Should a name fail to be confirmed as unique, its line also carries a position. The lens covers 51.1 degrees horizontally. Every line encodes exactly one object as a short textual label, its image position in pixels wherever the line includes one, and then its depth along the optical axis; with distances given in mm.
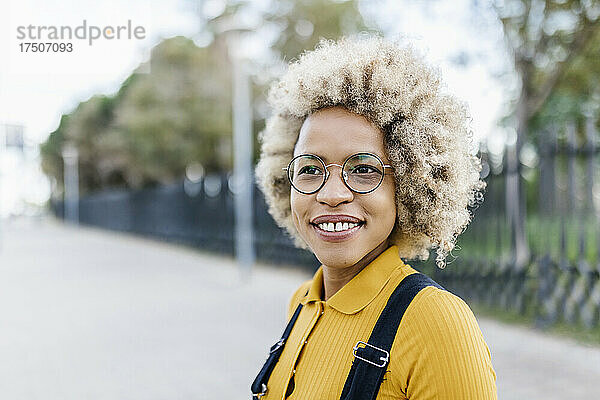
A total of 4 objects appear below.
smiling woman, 1479
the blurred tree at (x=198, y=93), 17000
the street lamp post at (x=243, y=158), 11180
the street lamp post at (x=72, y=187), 40000
